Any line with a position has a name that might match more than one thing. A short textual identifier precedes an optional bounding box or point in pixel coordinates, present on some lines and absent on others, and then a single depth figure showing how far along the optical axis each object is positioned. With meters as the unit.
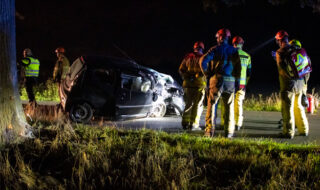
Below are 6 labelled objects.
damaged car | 7.47
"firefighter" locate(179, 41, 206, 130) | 7.02
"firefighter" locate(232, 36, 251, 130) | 6.83
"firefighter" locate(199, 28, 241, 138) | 6.08
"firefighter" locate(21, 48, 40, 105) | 9.53
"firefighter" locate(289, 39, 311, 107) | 6.29
